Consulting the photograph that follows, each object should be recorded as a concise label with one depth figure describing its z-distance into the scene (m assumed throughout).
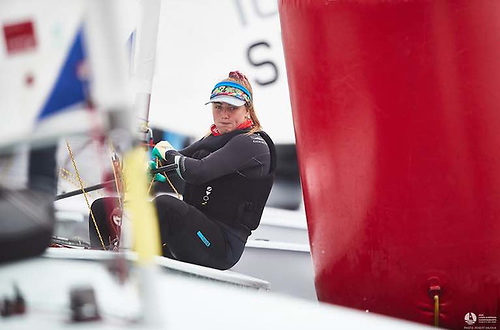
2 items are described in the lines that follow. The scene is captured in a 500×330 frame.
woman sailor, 27.10
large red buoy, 26.28
